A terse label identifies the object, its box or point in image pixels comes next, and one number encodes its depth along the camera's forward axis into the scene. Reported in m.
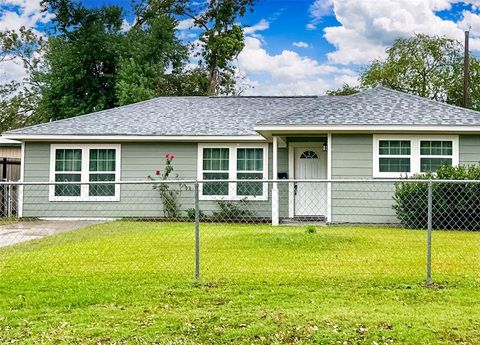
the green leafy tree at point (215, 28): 33.50
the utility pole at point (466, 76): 25.55
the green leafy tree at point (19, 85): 37.28
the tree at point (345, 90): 39.50
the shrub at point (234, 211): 15.99
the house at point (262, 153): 14.45
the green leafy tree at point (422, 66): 37.69
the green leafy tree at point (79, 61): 27.80
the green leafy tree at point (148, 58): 26.63
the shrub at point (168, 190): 16.27
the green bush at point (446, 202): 12.68
